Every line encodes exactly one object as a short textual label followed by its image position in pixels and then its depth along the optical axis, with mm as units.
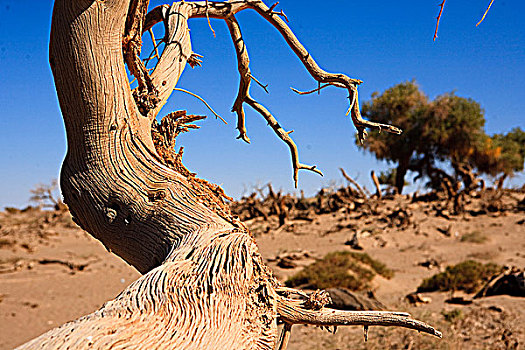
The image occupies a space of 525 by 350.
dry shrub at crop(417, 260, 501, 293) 8602
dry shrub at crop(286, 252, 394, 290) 9273
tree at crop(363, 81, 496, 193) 25234
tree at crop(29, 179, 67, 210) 20766
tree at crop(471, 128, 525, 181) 26594
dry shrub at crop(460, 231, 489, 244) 13352
